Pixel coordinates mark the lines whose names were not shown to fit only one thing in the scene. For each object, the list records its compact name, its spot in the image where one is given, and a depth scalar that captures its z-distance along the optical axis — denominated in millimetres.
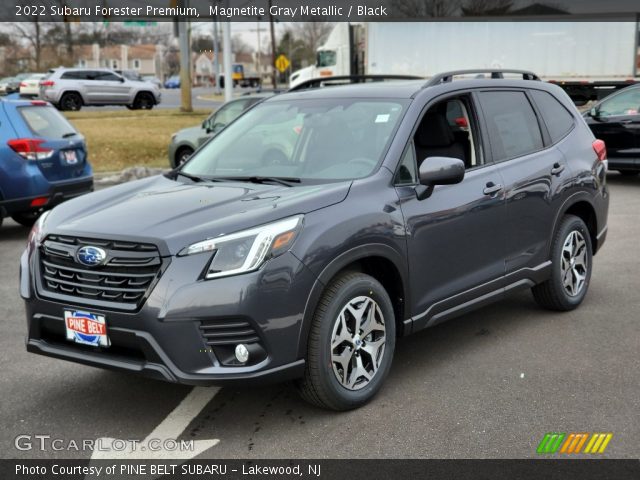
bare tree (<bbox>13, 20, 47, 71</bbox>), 57938
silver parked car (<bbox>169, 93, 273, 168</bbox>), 15141
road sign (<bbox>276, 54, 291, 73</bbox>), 41312
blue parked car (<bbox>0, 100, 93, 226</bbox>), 9445
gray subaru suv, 3795
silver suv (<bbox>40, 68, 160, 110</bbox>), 31906
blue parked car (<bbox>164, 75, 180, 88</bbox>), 84750
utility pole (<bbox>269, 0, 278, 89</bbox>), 50219
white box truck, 23953
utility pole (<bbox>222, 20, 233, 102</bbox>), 20203
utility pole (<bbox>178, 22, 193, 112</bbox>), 30391
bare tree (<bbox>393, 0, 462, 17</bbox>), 24547
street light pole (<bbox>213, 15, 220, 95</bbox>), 34938
